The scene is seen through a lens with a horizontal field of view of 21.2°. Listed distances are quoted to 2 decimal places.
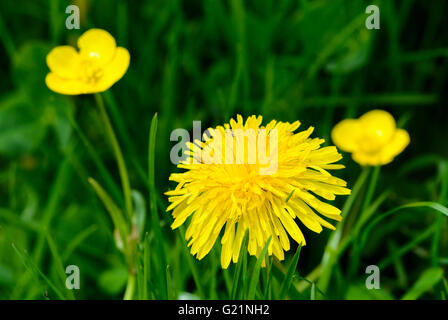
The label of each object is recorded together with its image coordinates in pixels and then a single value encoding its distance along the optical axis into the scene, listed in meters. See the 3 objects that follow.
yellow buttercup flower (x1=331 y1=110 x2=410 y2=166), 0.35
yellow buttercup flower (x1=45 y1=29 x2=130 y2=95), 0.34
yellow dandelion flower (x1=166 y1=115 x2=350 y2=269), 0.31
